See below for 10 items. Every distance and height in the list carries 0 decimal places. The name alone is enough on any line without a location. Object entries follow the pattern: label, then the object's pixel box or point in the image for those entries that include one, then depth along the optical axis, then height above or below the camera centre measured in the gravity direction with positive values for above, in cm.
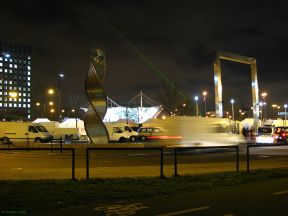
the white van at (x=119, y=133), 4984 -2
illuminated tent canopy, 9974 +466
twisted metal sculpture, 3550 +264
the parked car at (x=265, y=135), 4178 -36
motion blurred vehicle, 5125 +6
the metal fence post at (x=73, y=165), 1353 -95
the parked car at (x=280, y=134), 4302 -30
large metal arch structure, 5338 +695
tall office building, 18478 +1740
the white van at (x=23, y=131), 4681 +29
